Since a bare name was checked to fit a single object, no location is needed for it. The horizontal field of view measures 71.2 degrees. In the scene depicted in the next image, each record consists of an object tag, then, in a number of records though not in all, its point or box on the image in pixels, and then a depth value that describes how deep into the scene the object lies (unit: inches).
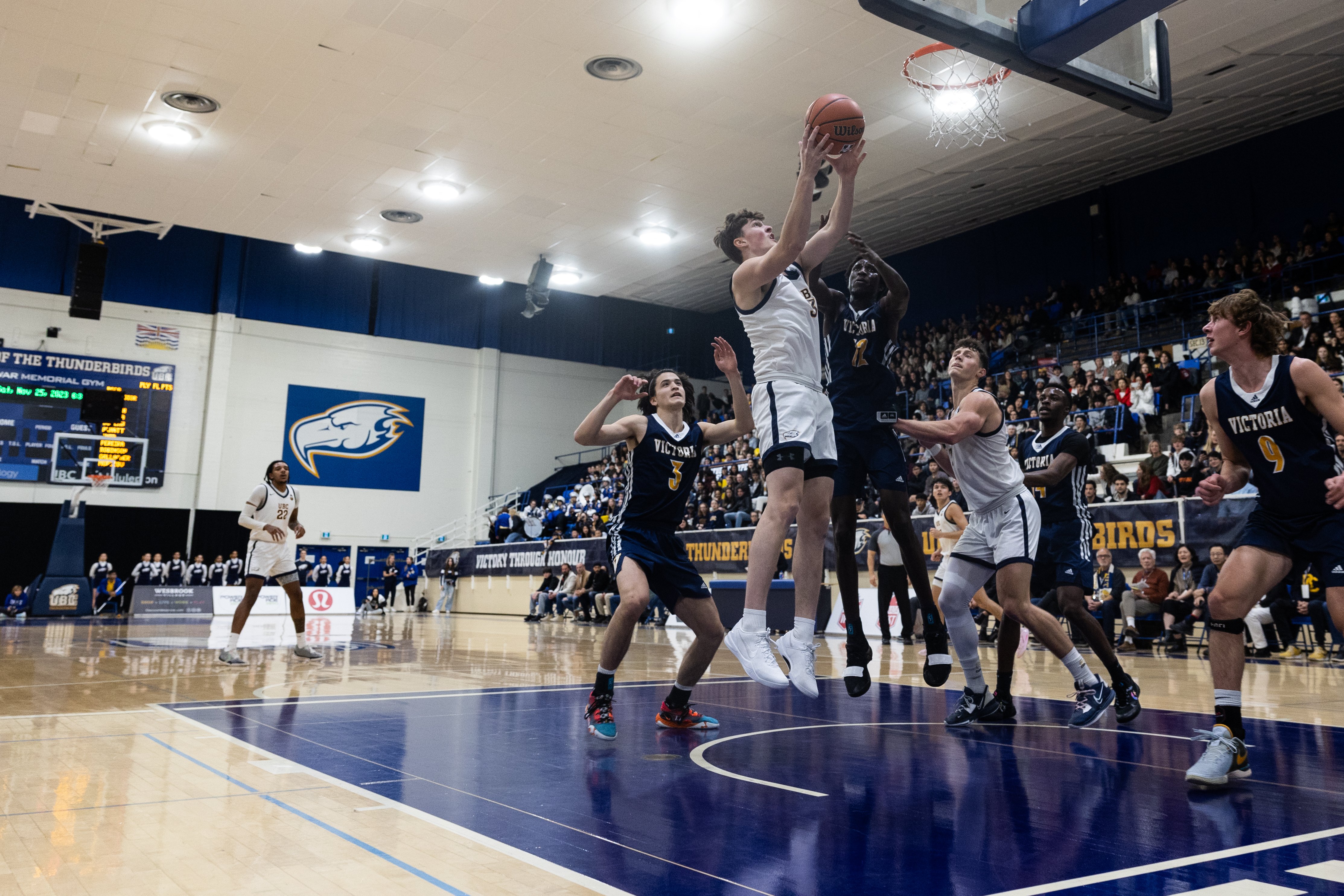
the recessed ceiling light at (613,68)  496.1
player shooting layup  168.9
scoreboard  872.9
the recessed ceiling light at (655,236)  762.2
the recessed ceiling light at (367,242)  779.4
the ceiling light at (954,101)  527.5
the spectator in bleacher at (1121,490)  496.1
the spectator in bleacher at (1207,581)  416.8
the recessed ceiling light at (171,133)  569.6
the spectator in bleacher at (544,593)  841.5
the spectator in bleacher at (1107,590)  434.9
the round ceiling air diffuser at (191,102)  530.9
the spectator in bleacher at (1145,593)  436.5
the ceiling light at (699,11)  443.8
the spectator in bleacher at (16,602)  796.6
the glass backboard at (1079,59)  217.9
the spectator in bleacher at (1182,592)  422.0
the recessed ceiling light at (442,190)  663.1
